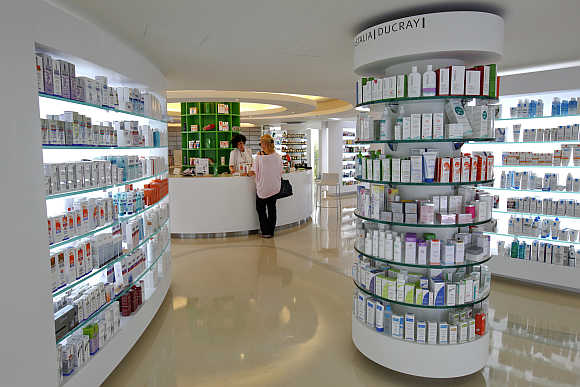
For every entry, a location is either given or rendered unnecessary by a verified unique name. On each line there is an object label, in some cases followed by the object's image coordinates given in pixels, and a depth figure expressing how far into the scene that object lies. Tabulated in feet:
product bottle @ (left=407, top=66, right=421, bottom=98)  9.22
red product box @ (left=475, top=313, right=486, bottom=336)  9.74
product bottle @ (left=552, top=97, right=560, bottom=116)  15.55
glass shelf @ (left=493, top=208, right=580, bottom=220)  15.53
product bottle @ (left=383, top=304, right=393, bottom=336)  9.91
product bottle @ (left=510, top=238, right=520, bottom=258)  16.43
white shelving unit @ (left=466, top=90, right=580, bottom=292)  15.42
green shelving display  31.58
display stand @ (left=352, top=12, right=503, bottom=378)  9.04
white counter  23.45
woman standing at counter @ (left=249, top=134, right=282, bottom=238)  23.11
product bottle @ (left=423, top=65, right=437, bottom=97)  9.15
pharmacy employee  26.84
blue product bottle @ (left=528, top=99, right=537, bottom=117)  15.99
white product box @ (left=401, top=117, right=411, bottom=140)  9.47
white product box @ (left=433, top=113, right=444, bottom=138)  9.22
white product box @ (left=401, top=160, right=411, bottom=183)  9.53
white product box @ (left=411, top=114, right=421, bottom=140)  9.33
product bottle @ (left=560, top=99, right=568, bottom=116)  15.34
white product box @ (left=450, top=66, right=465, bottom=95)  9.03
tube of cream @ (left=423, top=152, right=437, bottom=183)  9.36
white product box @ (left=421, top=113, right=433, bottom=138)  9.26
